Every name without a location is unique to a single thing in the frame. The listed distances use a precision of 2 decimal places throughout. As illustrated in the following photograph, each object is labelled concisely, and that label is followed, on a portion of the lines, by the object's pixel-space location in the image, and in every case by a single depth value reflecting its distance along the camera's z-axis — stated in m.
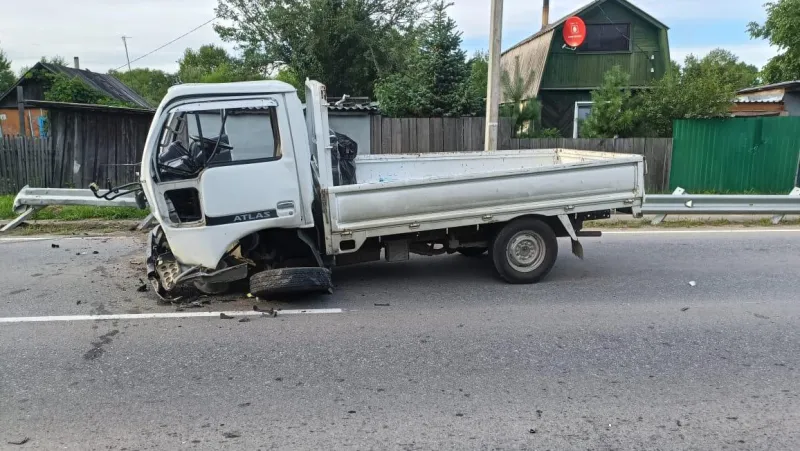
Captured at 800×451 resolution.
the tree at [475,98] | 15.48
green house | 23.23
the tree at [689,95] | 14.90
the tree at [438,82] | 15.18
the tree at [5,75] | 44.16
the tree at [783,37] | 26.00
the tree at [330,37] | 23.83
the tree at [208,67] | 25.77
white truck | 6.00
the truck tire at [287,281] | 5.97
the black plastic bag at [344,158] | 7.44
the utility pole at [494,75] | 11.30
